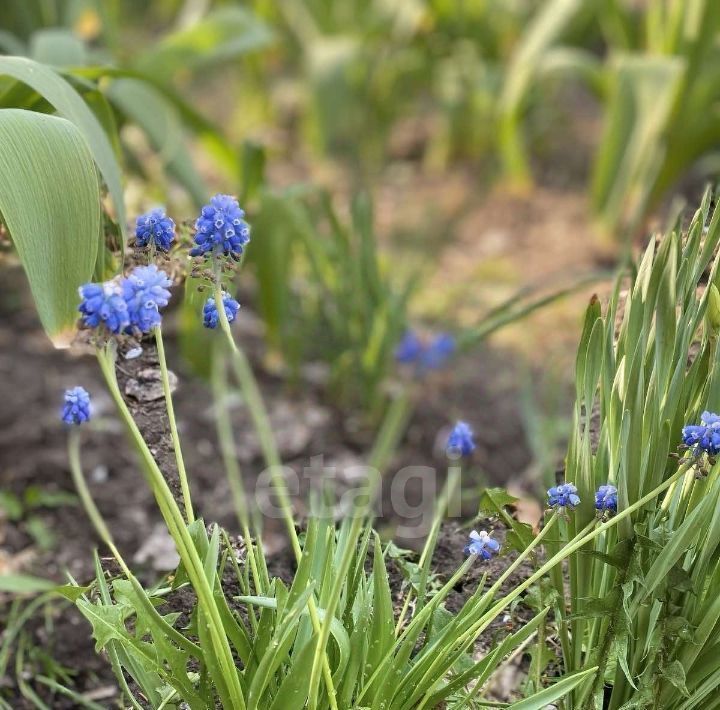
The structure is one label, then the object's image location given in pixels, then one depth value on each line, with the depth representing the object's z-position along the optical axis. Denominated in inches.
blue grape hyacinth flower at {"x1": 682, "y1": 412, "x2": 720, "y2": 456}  46.8
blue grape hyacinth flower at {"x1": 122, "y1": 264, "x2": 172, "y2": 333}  44.7
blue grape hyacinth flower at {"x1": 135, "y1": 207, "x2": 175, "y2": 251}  47.8
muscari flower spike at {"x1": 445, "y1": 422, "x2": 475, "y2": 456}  51.3
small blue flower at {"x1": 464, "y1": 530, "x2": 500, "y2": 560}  48.9
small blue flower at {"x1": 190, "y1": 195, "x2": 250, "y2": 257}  46.7
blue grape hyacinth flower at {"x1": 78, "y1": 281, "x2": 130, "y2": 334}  44.4
